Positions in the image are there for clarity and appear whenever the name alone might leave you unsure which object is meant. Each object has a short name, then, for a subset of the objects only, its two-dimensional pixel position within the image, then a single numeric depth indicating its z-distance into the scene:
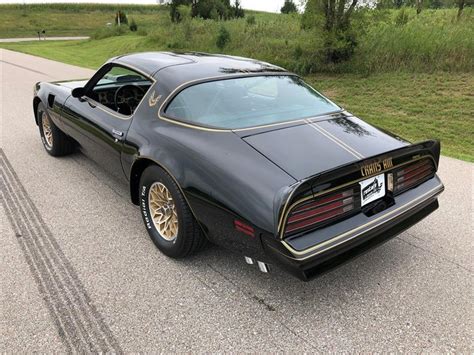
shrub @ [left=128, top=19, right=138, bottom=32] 30.20
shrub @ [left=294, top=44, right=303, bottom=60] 12.52
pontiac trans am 2.19
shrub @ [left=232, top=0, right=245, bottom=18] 40.50
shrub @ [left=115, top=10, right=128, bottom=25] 33.38
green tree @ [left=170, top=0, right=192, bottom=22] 26.74
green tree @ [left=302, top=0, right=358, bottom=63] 10.77
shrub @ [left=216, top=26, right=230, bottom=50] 16.72
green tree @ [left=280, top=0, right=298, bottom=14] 38.47
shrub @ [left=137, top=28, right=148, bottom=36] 26.94
